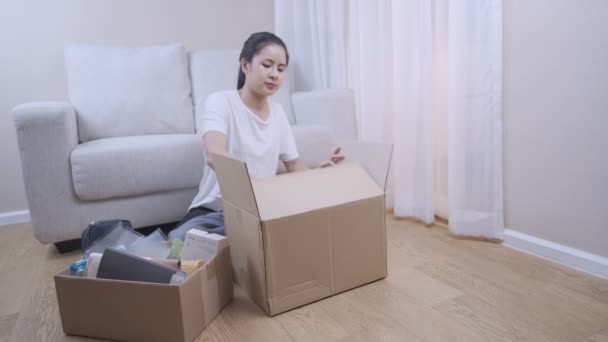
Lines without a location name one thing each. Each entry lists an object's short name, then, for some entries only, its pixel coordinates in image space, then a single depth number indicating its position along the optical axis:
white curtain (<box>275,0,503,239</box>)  1.42
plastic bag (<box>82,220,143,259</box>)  1.15
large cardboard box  0.97
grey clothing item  1.28
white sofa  1.49
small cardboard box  0.87
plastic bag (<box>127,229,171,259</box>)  1.14
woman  1.29
